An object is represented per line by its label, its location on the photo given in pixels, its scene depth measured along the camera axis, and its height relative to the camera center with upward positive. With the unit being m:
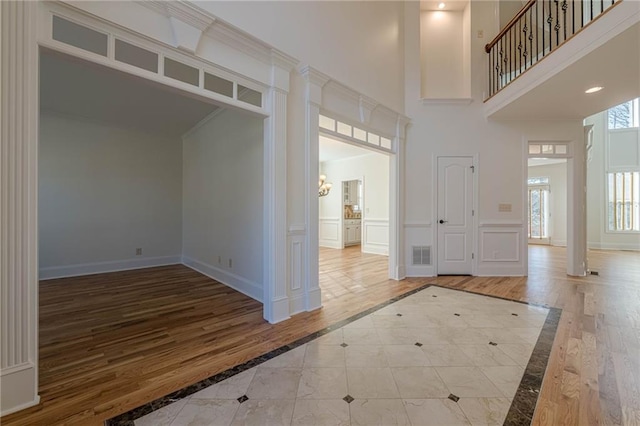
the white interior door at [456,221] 5.06 -0.15
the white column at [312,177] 3.28 +0.44
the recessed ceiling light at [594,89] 3.69 +1.70
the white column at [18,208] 1.59 +0.02
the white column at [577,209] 4.96 +0.08
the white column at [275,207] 2.94 +0.06
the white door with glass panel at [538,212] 9.71 +0.05
